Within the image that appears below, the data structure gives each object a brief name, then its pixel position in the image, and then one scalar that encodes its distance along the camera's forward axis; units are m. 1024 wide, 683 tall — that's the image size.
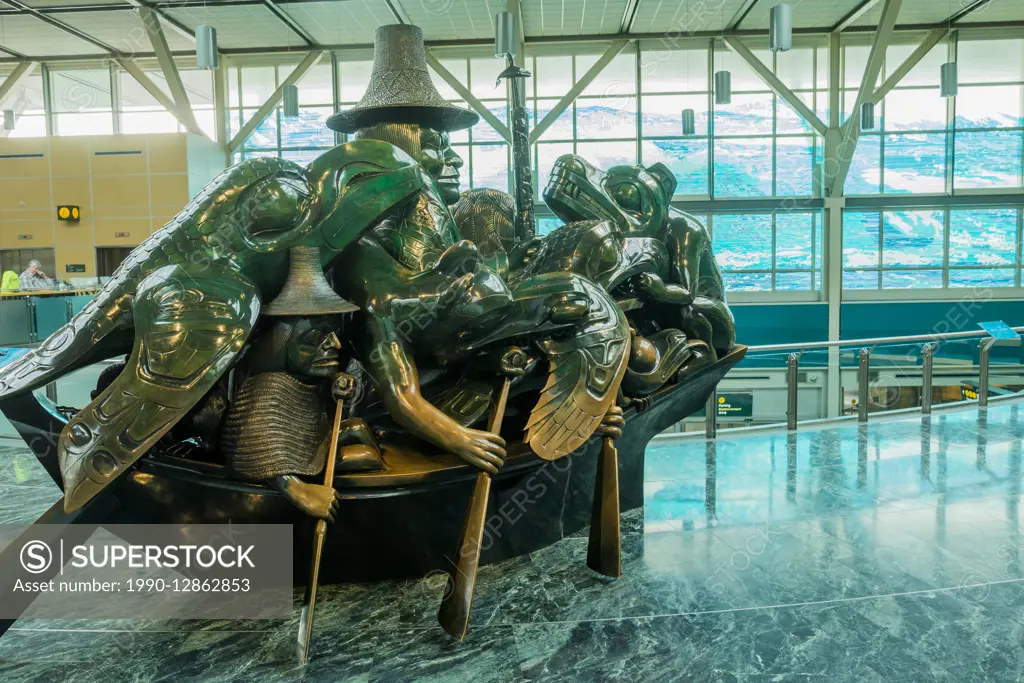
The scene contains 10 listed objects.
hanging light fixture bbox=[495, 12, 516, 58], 8.44
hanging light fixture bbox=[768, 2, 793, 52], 9.62
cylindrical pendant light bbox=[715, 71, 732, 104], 13.82
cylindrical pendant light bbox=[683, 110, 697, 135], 14.90
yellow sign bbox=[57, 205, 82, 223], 15.30
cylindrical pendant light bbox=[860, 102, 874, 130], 14.62
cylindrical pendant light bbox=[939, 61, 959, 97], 13.41
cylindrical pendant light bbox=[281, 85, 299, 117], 14.45
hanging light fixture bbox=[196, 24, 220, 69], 10.47
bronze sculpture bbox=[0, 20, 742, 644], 2.36
